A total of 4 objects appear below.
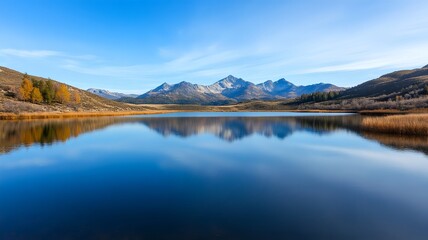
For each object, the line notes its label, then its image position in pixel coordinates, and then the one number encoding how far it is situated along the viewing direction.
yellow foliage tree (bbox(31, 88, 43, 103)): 108.50
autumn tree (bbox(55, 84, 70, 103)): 123.75
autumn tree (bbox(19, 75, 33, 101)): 106.31
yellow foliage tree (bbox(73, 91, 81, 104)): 136.12
